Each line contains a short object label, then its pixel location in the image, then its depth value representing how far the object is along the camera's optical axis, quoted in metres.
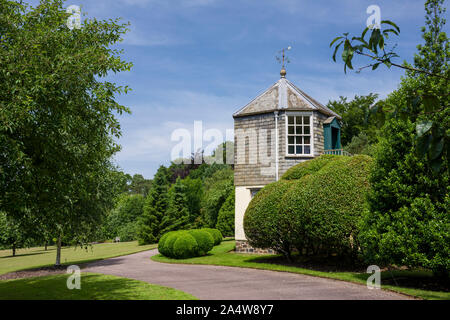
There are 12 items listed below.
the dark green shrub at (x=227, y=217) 33.00
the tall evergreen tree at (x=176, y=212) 35.69
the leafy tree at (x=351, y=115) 37.88
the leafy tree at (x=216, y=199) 34.72
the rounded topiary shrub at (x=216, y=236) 25.95
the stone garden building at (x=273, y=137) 20.11
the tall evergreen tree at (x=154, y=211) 34.97
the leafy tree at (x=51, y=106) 7.26
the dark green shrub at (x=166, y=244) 20.25
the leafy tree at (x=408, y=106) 2.84
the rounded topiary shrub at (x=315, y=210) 12.90
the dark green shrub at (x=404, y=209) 9.15
